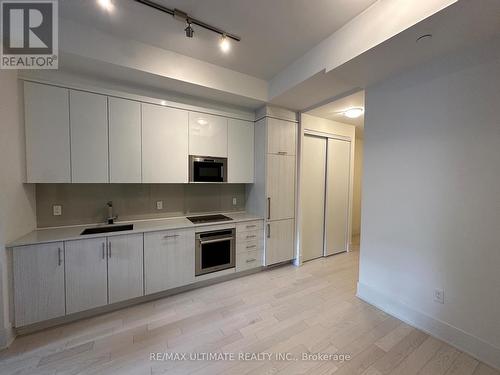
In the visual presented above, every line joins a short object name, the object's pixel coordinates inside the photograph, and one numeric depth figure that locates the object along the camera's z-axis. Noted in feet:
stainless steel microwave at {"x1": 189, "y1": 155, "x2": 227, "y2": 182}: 9.14
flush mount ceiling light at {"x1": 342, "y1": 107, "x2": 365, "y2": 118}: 10.23
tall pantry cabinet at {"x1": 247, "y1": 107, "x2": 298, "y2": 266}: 10.24
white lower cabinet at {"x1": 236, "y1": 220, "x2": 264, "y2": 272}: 9.71
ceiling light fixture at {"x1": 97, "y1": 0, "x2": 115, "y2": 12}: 5.30
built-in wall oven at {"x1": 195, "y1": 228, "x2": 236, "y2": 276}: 8.71
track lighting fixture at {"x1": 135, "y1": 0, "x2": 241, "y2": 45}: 5.49
